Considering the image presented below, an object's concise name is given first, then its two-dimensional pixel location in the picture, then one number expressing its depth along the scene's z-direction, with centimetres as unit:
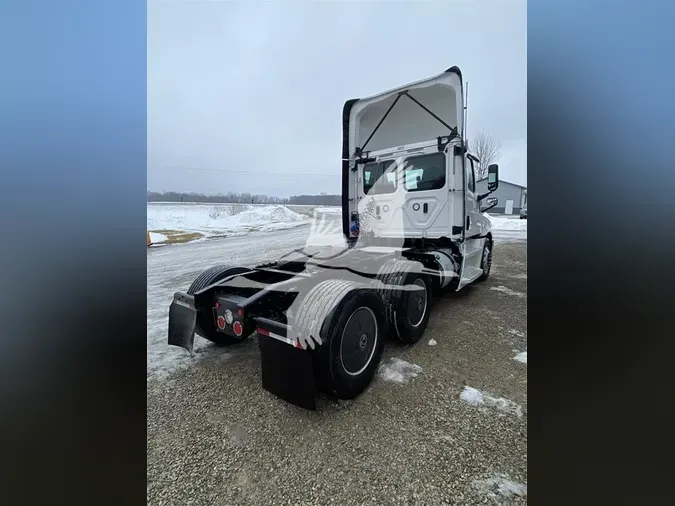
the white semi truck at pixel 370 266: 191
